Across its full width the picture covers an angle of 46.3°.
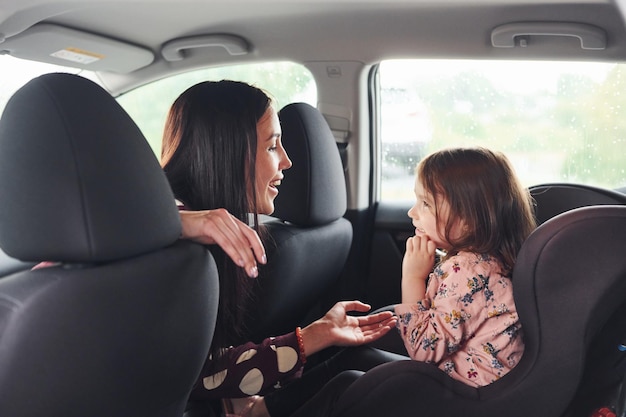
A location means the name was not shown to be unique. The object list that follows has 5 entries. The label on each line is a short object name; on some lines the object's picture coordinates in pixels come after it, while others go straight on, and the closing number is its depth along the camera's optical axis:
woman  1.73
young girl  1.73
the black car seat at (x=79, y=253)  1.12
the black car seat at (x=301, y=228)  2.07
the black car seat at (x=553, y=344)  1.50
